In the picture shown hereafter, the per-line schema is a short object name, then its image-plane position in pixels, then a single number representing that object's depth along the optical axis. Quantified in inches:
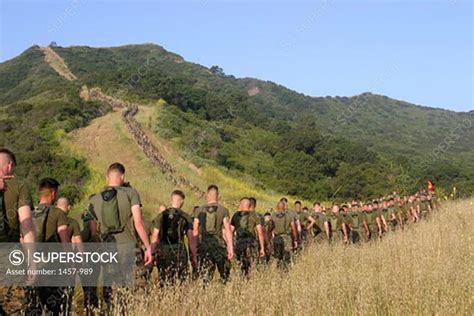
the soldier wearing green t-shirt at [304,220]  501.6
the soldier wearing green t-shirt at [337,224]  550.9
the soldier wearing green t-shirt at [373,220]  626.0
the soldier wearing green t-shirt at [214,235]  312.7
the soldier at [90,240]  210.1
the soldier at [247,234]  351.6
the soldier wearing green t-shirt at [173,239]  265.9
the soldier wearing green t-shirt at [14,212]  165.0
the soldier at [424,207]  800.3
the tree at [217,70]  6537.9
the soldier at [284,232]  426.9
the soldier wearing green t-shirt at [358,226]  593.3
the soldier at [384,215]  639.8
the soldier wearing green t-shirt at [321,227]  520.1
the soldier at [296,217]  451.5
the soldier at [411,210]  740.3
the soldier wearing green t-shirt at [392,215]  684.7
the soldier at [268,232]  379.3
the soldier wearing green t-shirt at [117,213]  229.0
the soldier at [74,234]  222.1
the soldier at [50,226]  200.5
